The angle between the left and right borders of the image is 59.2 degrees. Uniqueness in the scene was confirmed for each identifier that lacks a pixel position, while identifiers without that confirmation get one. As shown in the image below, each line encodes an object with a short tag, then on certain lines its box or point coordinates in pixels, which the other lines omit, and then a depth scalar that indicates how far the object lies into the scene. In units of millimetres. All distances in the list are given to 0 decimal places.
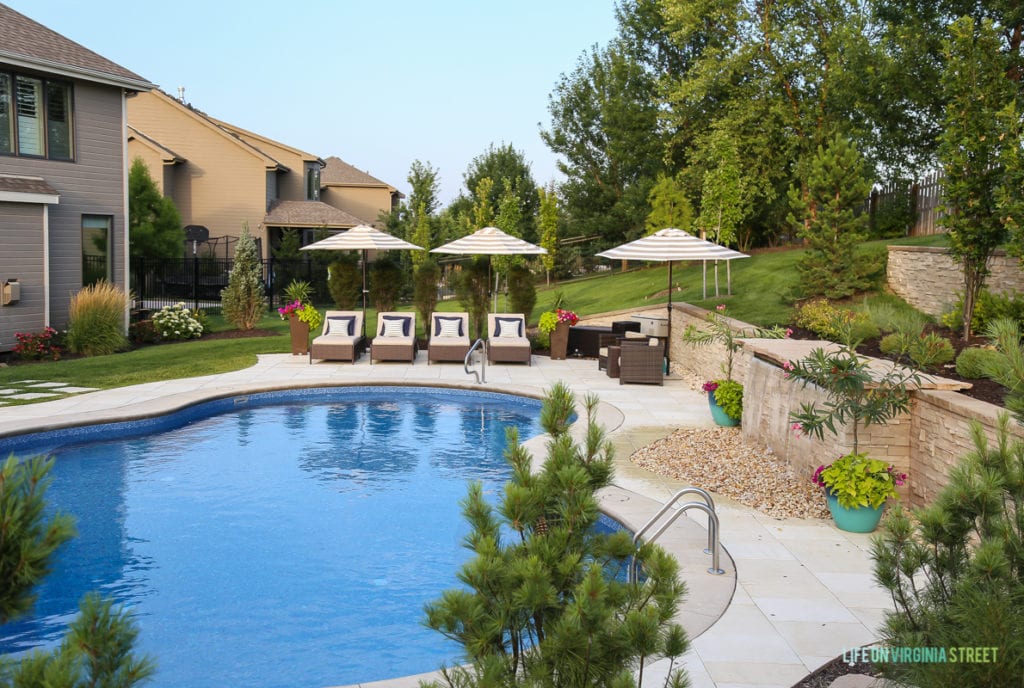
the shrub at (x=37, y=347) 16906
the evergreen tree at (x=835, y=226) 16953
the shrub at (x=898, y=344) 7832
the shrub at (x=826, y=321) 11266
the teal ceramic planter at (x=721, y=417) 11914
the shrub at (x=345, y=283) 19625
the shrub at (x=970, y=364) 8836
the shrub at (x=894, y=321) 7887
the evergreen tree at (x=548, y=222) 28906
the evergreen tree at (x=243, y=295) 21719
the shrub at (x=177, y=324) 20328
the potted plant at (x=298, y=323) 17812
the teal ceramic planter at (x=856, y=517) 7543
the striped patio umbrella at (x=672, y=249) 15266
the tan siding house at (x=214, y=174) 32938
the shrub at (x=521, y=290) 19094
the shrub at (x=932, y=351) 7711
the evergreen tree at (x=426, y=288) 18906
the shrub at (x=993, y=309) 11508
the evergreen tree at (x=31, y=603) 2096
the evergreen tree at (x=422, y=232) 28906
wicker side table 16141
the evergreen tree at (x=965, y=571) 2742
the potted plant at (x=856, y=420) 7484
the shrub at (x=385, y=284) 19641
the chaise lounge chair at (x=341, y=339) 17203
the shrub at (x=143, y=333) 19844
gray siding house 17109
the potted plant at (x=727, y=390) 11797
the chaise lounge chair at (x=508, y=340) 17359
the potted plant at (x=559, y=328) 18344
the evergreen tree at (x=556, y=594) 2764
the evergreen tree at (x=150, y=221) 27078
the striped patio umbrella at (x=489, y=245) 17719
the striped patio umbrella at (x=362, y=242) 17797
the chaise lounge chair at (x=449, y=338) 17203
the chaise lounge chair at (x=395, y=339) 17219
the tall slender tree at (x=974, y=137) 10914
